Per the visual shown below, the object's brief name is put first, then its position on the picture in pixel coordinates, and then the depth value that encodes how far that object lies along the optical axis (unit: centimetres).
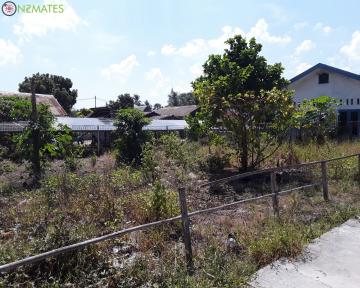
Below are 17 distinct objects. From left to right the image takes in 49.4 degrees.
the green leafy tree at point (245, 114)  1128
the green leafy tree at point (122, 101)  5043
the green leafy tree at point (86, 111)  4487
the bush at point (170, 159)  962
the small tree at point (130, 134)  1398
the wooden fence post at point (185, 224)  460
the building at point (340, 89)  2205
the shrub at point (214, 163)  1180
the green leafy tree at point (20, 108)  1130
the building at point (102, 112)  4189
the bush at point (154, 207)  604
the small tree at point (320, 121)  1603
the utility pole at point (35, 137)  1094
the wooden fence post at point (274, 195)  629
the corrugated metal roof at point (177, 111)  4668
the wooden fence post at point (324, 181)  776
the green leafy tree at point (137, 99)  8238
